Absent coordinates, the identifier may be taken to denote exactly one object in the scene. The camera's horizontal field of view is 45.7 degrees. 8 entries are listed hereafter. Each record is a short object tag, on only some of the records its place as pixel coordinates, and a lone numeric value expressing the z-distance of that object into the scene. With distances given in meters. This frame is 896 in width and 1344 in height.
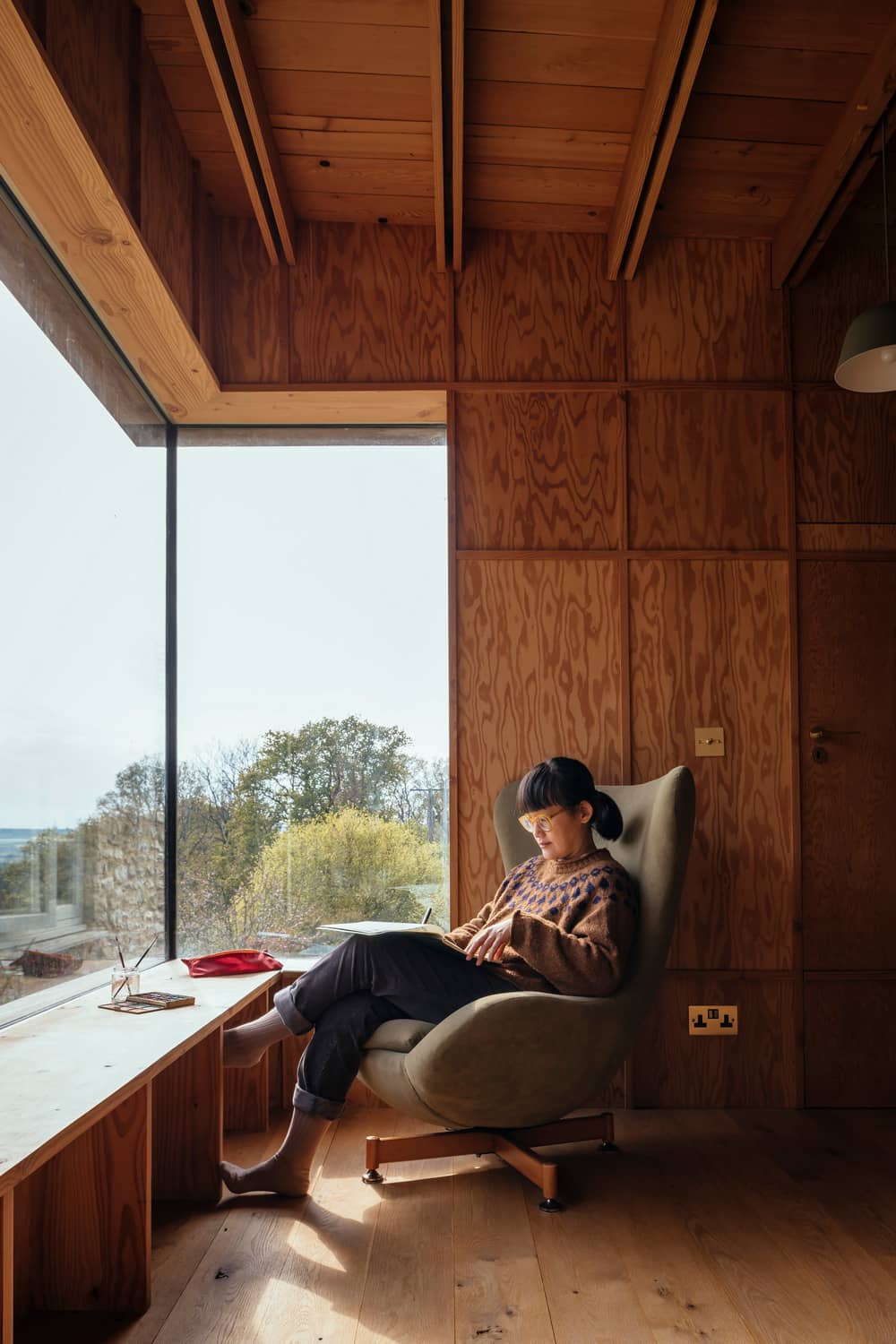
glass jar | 2.66
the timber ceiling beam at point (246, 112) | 2.58
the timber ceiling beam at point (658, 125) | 2.66
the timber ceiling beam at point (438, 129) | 2.62
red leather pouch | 3.20
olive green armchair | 2.44
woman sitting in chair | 2.62
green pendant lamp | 2.72
